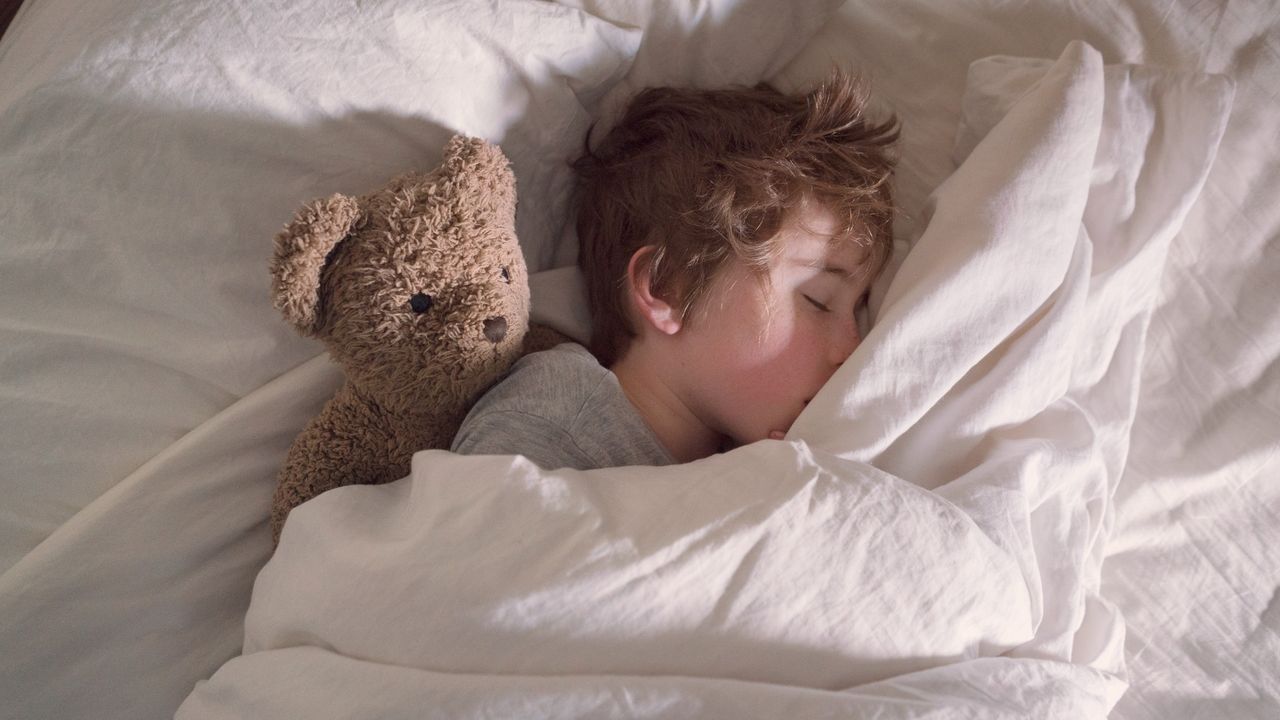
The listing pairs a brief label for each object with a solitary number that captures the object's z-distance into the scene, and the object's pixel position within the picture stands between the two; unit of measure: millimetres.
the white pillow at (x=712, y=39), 982
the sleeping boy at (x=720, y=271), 862
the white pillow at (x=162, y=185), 773
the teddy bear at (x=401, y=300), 723
